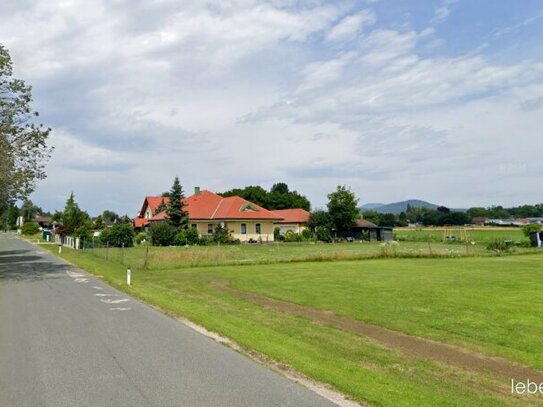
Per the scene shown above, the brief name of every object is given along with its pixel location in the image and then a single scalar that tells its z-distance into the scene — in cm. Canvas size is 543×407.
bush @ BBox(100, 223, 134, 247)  5491
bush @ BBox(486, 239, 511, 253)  4247
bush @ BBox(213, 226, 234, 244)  6106
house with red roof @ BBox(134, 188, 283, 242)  6637
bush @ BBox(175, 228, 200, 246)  5684
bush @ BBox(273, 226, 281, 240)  7256
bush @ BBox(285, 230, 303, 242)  7053
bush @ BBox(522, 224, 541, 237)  5372
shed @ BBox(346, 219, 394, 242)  8119
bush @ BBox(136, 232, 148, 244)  6150
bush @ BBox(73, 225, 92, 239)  5639
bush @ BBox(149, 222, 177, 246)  5559
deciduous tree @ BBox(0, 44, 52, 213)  2509
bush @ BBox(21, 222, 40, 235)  11952
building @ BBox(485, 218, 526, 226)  14881
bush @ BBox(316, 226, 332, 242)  7325
